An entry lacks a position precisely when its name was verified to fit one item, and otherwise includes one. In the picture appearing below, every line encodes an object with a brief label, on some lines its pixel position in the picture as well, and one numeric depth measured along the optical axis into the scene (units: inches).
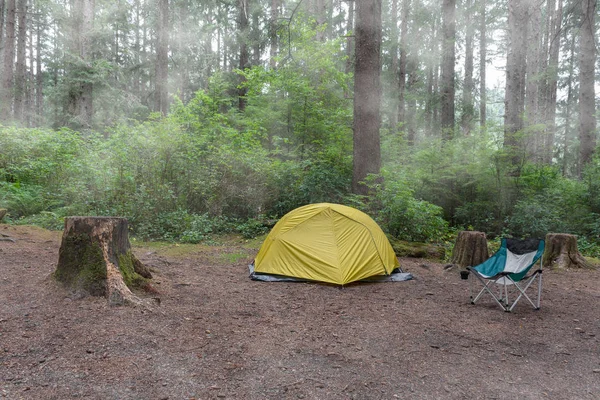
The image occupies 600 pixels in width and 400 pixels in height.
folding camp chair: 187.5
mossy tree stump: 153.8
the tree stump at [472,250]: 278.7
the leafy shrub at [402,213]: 338.0
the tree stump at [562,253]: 292.0
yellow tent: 231.9
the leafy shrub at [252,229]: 389.4
